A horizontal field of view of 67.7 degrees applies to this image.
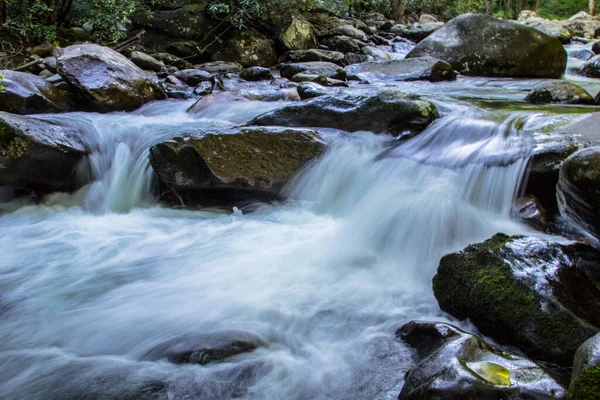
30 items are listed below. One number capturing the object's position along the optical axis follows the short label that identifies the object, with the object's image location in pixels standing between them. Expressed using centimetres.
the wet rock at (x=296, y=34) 1155
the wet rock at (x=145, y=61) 947
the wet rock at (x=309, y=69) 960
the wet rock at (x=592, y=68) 1034
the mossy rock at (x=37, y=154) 477
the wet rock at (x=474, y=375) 184
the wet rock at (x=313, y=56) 1115
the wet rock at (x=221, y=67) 1023
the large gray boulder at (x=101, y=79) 675
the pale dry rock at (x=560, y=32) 1647
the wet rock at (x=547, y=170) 390
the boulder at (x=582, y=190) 254
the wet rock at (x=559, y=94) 627
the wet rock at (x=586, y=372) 158
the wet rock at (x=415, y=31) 1627
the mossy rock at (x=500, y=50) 962
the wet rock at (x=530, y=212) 371
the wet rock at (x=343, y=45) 1265
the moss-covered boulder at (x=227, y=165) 464
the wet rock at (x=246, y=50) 1123
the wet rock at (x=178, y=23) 1134
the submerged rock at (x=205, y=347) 256
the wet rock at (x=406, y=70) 916
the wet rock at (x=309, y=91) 715
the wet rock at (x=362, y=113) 540
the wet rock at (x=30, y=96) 626
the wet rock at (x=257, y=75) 937
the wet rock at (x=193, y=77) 895
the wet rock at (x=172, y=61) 1037
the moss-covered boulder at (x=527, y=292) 240
